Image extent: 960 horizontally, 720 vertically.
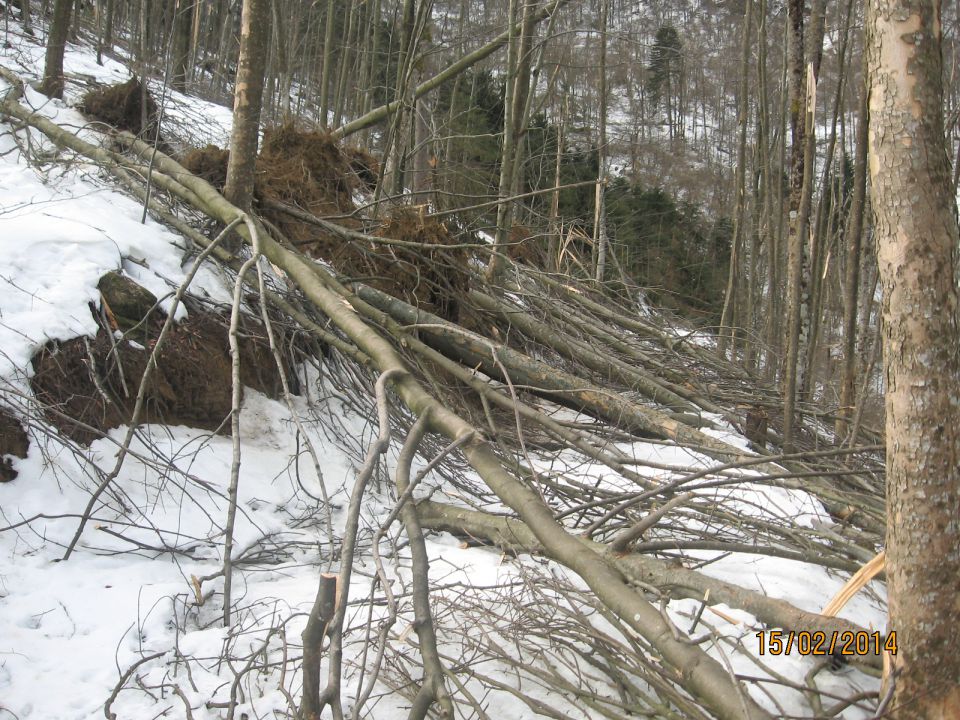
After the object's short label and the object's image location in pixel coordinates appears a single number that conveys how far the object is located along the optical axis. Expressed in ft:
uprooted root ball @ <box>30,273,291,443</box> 11.05
